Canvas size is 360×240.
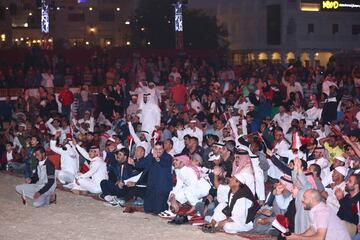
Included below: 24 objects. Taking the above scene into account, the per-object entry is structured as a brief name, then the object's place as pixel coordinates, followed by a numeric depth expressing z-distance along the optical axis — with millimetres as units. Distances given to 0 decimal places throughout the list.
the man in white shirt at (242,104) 19861
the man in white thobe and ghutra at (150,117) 17984
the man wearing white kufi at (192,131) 16591
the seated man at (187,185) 11812
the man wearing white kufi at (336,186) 10000
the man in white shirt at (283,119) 17525
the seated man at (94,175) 14156
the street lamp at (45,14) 37331
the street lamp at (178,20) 39719
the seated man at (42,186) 13031
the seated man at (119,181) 13102
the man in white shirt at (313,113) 18062
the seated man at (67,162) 15406
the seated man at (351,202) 9305
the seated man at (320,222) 7535
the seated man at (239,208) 10391
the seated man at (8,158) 17567
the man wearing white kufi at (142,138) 15930
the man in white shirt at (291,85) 21423
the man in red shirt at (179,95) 21625
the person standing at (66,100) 22984
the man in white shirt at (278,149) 13711
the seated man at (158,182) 12188
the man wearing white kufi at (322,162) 11961
